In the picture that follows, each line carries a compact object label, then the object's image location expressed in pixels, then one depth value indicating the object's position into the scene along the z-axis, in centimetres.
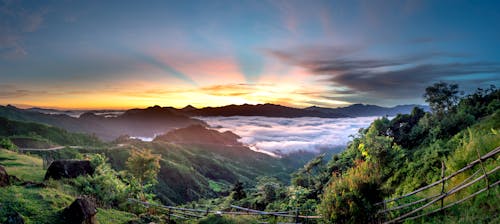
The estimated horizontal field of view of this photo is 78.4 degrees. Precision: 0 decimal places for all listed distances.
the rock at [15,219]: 852
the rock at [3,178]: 1124
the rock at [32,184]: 1201
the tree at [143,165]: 2797
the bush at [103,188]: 1449
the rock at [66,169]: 1544
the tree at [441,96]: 4466
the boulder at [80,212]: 964
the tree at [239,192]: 3456
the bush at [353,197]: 646
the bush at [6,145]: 2838
